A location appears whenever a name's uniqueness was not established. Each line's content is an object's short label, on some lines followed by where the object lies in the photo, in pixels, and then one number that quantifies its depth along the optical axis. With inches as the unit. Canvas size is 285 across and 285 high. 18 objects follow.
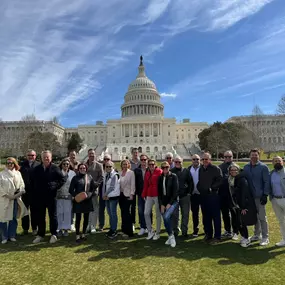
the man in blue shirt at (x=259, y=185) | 278.3
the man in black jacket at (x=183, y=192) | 301.3
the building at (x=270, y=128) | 2219.5
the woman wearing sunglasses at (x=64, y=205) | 315.6
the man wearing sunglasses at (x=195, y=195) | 310.2
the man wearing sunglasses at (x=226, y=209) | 303.0
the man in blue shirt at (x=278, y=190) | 274.1
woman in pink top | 310.8
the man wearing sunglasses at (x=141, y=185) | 321.7
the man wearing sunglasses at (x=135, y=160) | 361.5
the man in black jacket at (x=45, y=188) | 293.7
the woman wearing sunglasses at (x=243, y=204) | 270.8
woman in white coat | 289.4
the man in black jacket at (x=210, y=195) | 287.9
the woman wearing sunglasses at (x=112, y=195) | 306.0
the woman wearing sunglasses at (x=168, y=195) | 279.6
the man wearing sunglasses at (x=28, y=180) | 319.0
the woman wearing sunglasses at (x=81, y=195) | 286.0
